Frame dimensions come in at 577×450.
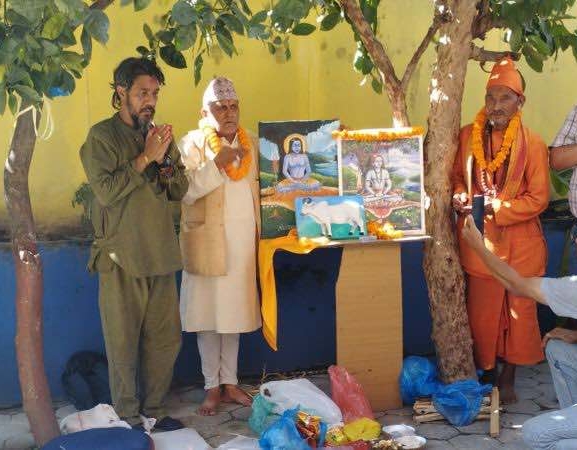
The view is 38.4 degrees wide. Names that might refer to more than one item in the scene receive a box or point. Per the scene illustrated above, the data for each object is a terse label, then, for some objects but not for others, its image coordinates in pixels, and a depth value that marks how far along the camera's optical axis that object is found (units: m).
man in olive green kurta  4.16
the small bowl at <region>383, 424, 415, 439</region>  4.38
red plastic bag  4.47
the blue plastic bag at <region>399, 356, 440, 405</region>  4.77
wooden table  4.61
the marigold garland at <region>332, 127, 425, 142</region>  4.61
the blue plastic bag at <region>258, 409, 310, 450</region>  3.88
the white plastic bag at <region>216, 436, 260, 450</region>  4.27
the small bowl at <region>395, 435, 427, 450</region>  4.21
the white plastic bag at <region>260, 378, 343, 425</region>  4.38
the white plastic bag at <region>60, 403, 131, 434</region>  4.17
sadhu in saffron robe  4.68
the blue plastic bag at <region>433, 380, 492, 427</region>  4.51
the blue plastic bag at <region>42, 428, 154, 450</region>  3.74
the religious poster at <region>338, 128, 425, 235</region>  4.65
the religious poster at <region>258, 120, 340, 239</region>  4.62
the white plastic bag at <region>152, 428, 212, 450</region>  4.29
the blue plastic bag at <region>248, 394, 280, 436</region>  4.40
